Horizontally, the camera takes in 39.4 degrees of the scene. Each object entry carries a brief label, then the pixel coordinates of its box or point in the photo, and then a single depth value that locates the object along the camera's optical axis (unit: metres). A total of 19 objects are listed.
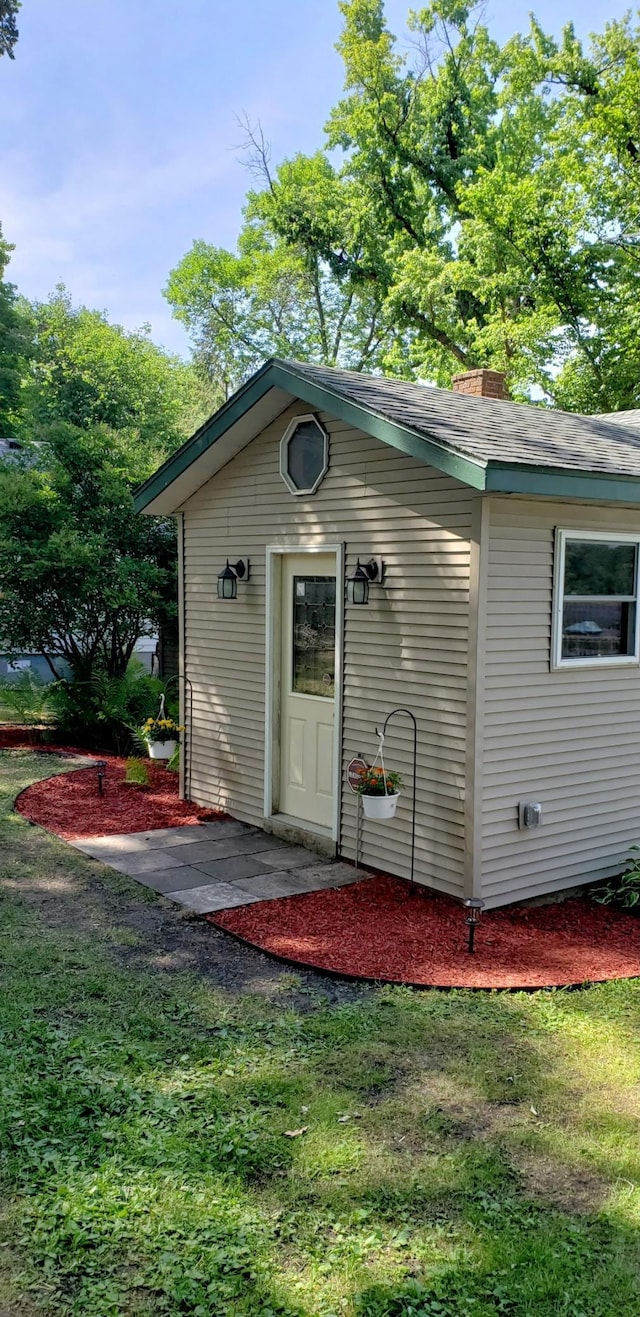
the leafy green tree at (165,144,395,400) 26.95
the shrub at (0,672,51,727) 12.35
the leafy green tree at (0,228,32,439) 27.02
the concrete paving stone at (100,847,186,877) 6.61
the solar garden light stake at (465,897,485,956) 5.09
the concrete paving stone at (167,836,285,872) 6.98
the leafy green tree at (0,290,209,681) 11.69
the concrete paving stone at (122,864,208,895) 6.20
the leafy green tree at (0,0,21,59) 8.84
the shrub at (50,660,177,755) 11.72
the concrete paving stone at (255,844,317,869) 6.80
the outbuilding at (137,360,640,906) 5.68
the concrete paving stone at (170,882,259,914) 5.80
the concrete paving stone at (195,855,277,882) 6.50
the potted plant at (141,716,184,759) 8.64
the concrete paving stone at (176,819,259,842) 7.59
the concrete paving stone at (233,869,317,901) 6.09
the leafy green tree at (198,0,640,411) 18.02
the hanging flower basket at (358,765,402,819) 5.72
